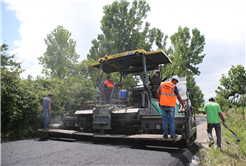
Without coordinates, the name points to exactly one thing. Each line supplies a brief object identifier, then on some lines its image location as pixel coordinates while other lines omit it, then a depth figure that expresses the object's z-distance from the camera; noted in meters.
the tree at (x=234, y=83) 12.15
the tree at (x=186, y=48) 22.61
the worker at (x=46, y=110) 6.70
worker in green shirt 4.98
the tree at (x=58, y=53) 30.23
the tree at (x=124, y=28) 21.97
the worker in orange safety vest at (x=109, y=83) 6.04
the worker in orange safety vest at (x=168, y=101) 3.90
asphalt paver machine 4.44
